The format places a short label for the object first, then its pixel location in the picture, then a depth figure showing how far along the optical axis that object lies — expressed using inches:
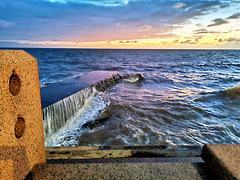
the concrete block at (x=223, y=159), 53.1
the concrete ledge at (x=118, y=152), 78.5
